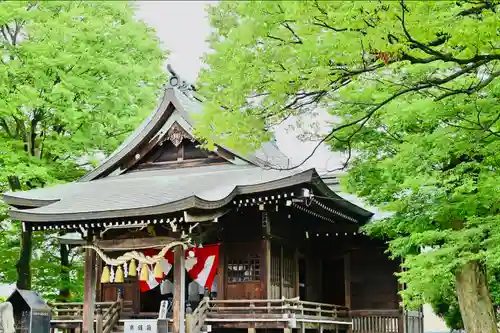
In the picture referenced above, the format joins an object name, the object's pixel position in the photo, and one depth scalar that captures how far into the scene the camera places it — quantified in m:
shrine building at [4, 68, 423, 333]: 15.11
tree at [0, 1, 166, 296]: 20.03
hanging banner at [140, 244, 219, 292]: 16.80
